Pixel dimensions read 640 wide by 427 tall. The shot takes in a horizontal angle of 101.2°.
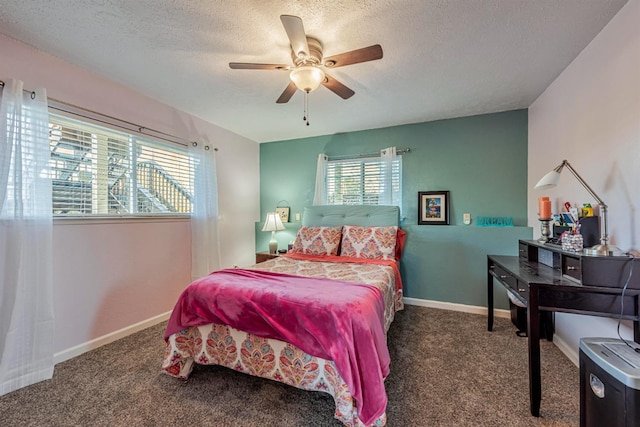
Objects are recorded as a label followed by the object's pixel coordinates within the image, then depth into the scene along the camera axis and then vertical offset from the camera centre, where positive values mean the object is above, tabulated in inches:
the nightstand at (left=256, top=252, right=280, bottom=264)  141.6 -24.0
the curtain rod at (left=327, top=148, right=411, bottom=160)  135.7 +31.3
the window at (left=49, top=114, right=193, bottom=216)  84.0 +15.5
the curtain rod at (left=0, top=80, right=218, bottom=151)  81.0 +33.5
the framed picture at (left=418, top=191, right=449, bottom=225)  128.4 +1.6
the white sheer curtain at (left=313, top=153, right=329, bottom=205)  149.9 +17.1
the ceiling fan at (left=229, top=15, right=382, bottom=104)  59.1 +37.7
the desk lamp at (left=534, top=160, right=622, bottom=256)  57.9 -5.4
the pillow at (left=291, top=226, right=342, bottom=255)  120.9 -13.7
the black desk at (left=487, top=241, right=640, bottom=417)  53.6 -18.3
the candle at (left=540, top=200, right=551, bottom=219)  80.3 +0.4
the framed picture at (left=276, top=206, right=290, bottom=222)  163.5 -1.3
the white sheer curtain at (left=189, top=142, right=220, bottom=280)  122.9 -1.3
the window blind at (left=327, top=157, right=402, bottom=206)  137.6 +16.4
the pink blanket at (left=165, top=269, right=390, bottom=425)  54.2 -24.9
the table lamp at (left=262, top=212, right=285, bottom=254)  148.9 -7.9
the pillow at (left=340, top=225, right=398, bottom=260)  114.1 -13.9
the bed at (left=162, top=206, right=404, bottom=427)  54.5 -28.1
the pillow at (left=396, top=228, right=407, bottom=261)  124.9 -14.7
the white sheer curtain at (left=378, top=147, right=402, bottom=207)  136.1 +15.4
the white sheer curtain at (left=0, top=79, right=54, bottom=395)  69.2 -7.6
